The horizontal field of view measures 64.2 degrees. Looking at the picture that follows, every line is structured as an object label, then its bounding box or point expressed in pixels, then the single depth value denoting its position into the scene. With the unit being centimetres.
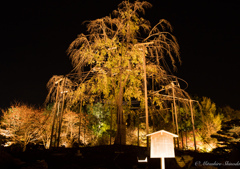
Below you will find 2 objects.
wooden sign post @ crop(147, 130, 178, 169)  534
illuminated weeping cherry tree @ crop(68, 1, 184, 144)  1136
